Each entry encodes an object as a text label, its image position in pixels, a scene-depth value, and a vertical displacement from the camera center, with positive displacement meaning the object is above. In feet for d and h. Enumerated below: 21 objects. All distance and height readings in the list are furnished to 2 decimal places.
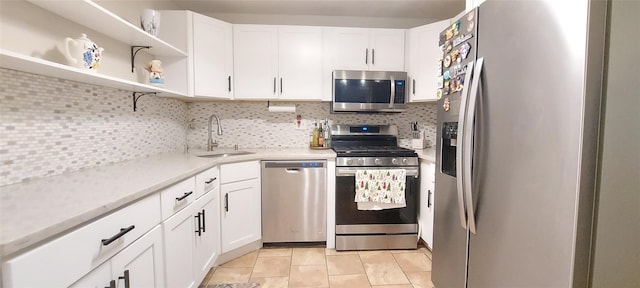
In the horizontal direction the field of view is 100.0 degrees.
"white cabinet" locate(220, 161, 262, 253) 6.91 -2.01
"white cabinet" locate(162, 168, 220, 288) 4.49 -2.13
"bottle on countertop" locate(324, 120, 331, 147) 9.40 -0.25
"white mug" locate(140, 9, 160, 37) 5.98 +2.43
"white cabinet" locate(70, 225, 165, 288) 2.92 -1.72
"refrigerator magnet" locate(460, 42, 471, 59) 4.21 +1.32
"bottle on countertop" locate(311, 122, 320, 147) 9.31 -0.25
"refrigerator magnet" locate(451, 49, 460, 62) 4.51 +1.31
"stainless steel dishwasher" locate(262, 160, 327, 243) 7.67 -2.03
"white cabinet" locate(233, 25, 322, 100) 8.35 +2.18
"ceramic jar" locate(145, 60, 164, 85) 6.10 +1.33
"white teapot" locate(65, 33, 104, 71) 3.99 +1.16
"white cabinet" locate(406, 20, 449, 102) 8.06 +2.23
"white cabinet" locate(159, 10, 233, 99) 7.30 +2.23
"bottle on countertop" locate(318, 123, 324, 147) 9.29 -0.21
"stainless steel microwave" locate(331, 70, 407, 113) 8.38 +1.30
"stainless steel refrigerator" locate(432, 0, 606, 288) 2.56 -0.06
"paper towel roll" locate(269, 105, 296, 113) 9.06 +0.75
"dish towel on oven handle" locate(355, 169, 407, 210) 7.54 -1.56
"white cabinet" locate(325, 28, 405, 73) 8.55 +2.68
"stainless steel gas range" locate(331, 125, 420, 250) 7.67 -2.31
